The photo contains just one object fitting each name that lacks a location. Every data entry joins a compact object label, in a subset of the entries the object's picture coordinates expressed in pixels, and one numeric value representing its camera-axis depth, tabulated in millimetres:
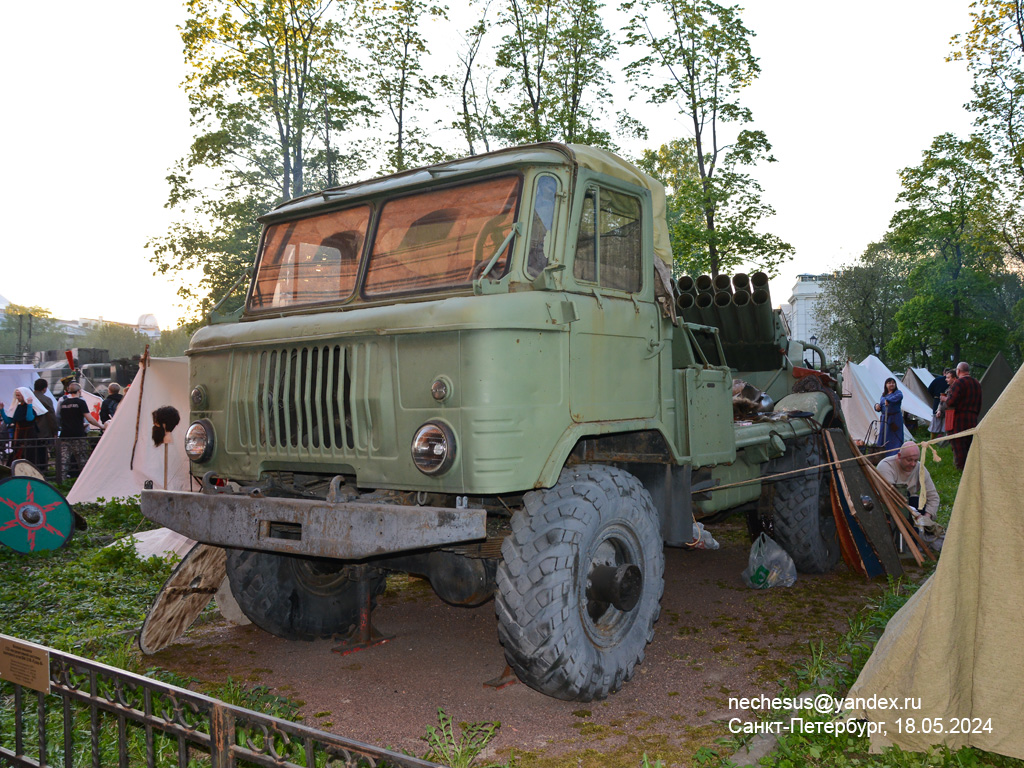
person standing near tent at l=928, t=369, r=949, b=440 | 17172
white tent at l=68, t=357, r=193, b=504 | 11445
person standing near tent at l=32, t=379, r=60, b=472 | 15141
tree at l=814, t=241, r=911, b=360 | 44750
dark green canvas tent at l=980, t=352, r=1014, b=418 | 17328
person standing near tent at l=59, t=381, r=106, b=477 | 13570
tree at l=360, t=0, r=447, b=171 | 21812
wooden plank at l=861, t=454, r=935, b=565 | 7004
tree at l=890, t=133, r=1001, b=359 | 24891
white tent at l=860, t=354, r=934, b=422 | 20000
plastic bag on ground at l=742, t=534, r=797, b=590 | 6809
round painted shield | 8250
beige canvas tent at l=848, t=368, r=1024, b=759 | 3268
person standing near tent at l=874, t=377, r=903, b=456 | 14312
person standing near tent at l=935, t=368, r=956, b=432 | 13109
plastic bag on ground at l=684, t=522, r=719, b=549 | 5625
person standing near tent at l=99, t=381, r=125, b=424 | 16219
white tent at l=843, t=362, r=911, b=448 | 17734
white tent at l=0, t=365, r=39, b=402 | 20641
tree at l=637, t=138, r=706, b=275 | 19891
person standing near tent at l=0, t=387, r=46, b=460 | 13325
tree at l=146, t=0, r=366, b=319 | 20516
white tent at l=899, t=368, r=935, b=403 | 23688
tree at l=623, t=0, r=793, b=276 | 20203
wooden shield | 5070
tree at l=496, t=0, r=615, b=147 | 21141
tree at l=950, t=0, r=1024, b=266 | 22297
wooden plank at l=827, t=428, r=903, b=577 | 6730
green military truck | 3932
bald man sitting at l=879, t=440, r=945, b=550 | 7281
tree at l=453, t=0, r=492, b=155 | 22339
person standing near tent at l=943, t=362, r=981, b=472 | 12953
